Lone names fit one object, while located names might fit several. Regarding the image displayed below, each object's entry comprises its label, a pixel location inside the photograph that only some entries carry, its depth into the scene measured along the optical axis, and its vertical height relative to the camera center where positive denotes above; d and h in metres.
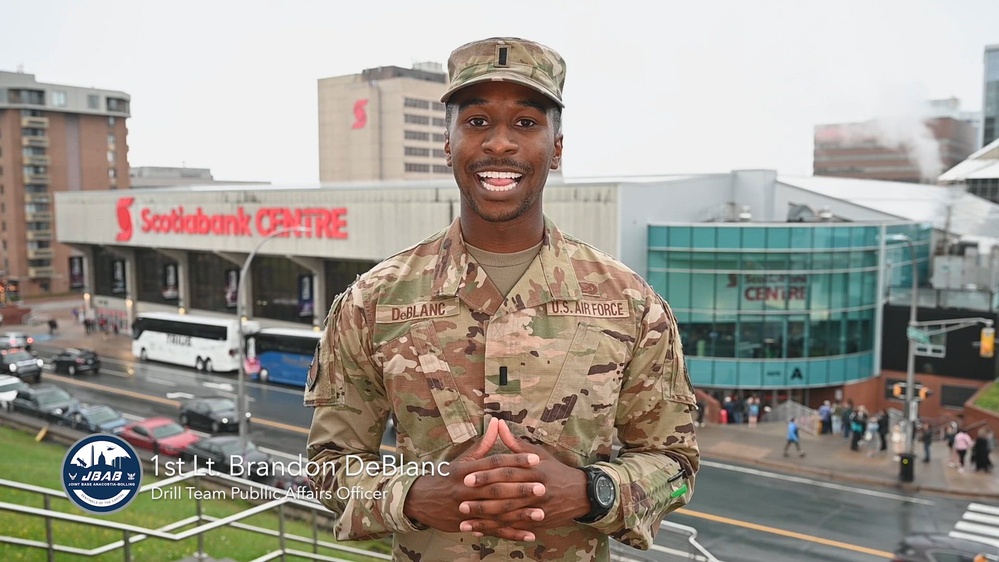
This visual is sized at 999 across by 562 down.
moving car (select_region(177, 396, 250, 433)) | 25.97 -6.57
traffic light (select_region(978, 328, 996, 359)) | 23.94 -3.76
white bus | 37.00 -6.11
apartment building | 59.50 +3.05
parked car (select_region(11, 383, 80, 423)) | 24.23 -6.01
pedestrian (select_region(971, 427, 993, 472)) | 23.48 -6.93
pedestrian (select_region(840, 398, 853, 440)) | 27.48 -7.01
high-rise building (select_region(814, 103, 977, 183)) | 93.75 +8.35
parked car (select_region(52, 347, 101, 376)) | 37.34 -6.97
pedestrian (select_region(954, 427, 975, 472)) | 23.91 -6.82
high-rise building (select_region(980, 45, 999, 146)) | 103.38 +14.97
